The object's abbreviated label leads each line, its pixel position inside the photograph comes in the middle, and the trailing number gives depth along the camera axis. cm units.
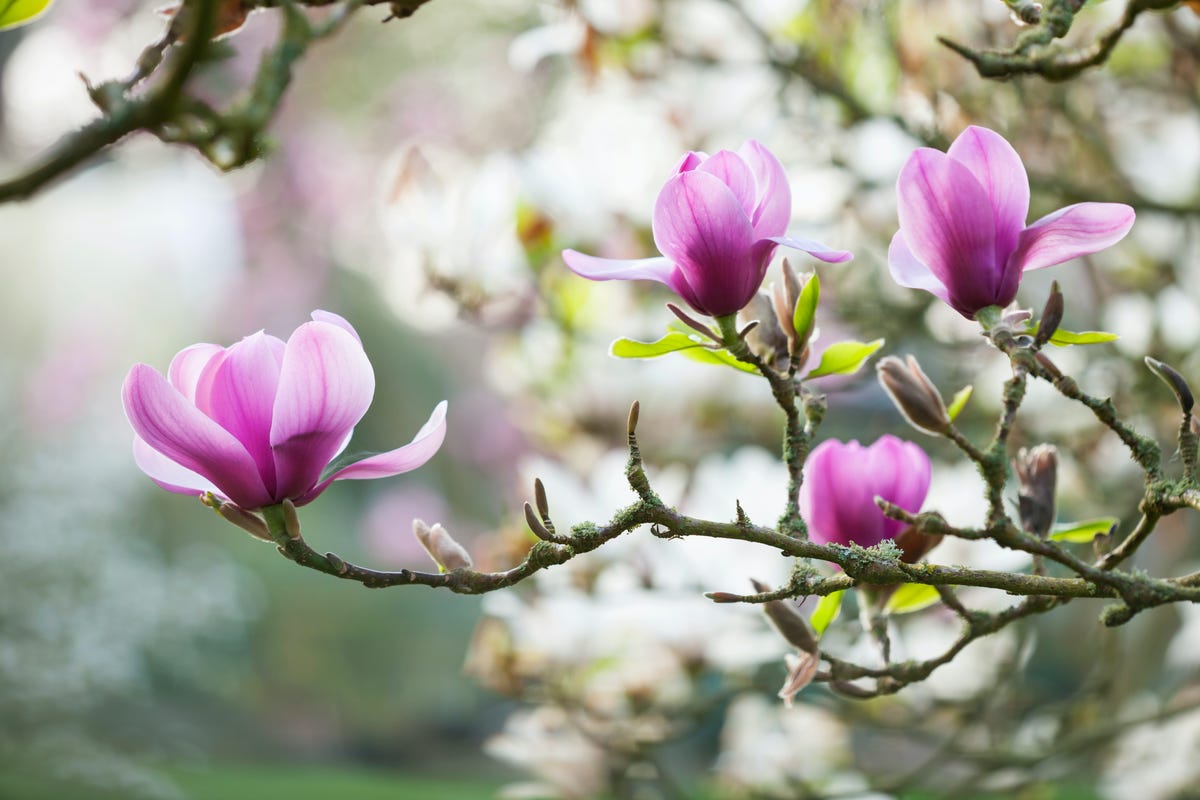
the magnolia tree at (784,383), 219
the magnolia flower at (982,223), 222
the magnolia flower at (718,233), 222
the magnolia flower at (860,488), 230
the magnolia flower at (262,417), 220
